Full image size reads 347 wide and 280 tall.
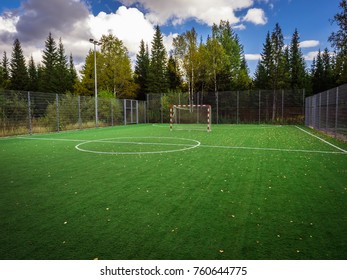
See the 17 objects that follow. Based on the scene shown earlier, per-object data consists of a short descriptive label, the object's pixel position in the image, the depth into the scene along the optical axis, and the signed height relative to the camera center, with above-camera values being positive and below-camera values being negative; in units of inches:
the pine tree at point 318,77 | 1693.3 +230.4
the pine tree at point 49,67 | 1783.1 +344.0
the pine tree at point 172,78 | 1534.2 +212.7
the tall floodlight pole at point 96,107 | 808.9 +27.8
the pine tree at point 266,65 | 1423.5 +258.0
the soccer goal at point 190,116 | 1063.6 +1.8
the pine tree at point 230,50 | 1437.0 +343.5
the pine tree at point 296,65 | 1579.7 +284.6
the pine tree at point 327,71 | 1605.6 +263.5
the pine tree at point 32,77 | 1962.4 +311.5
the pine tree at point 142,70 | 1700.3 +301.2
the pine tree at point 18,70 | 1915.6 +323.6
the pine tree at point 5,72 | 1820.9 +340.1
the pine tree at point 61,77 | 1792.6 +261.3
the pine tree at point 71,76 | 1846.9 +305.5
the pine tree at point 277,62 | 1365.7 +259.4
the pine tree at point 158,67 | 1594.5 +286.7
